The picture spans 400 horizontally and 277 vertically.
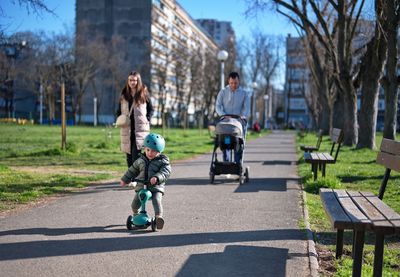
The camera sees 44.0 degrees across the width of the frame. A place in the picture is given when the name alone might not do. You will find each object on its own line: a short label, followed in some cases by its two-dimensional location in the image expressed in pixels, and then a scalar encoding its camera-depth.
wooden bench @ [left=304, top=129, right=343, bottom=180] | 9.67
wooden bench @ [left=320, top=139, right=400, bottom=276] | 3.87
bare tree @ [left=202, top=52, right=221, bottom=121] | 62.83
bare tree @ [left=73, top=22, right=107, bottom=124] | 68.94
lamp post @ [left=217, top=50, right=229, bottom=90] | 20.53
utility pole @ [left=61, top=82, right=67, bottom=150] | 16.22
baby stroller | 9.62
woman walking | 8.71
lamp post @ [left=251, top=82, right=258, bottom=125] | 46.36
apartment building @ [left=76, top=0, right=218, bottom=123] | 80.81
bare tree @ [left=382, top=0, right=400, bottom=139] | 14.26
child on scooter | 5.86
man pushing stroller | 10.08
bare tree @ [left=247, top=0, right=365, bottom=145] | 19.17
